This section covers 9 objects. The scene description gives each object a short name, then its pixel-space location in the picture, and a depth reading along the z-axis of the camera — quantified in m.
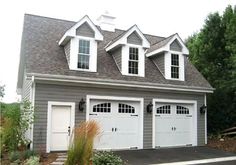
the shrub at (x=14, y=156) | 12.24
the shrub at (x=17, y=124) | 13.38
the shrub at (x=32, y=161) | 11.02
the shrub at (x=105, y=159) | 10.46
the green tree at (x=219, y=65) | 19.91
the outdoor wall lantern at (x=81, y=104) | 14.79
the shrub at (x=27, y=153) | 12.40
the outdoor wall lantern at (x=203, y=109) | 18.34
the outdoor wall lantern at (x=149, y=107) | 16.53
